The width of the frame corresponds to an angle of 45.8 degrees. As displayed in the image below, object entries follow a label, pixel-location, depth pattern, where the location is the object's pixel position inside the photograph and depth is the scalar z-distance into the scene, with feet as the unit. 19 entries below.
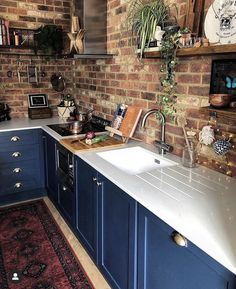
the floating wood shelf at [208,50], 4.23
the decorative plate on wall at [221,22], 4.46
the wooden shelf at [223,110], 4.26
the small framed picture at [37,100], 11.66
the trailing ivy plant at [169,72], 5.54
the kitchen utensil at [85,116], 10.12
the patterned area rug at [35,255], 6.47
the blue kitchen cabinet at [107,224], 4.97
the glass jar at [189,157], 5.83
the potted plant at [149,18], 6.18
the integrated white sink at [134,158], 6.81
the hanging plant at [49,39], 10.52
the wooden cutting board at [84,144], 7.14
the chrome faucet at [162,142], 6.55
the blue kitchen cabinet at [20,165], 9.62
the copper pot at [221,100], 4.58
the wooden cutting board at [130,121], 7.66
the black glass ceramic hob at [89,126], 9.14
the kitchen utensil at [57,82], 11.94
